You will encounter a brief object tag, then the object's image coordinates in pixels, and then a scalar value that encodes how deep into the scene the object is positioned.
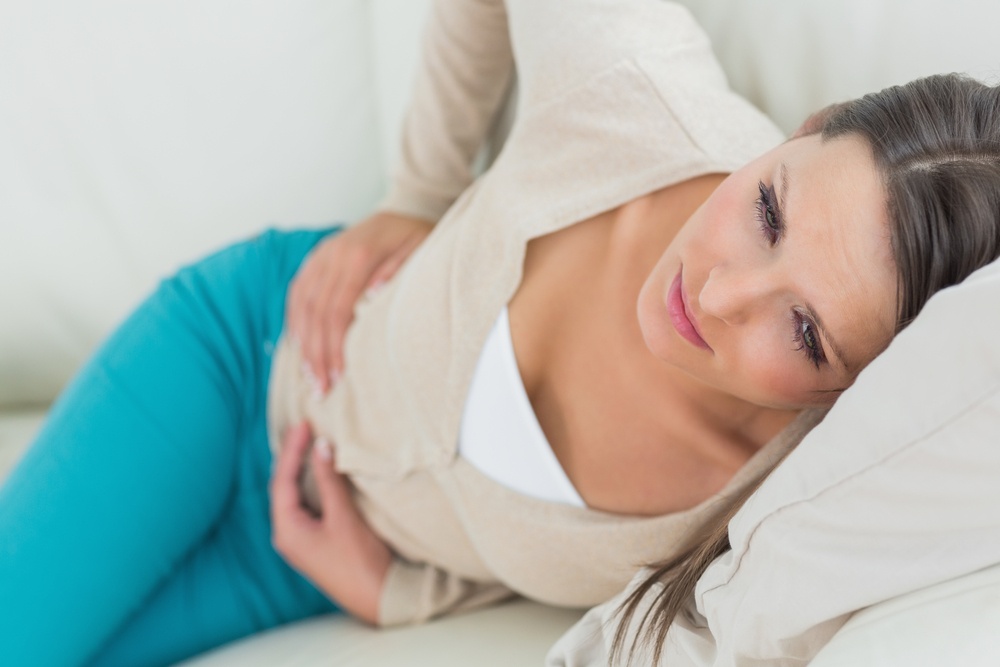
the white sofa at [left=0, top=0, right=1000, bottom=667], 1.20
